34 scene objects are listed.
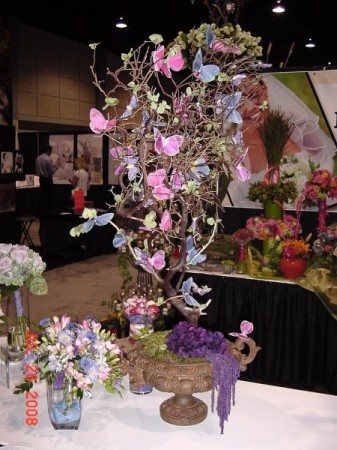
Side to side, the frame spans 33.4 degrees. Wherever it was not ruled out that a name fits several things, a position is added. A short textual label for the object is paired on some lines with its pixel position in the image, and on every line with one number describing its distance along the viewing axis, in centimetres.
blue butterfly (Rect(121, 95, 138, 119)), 133
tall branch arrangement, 122
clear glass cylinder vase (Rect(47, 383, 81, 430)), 145
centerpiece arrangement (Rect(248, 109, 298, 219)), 352
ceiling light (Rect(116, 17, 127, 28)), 855
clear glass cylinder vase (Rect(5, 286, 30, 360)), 186
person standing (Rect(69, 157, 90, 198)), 789
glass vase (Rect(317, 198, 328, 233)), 342
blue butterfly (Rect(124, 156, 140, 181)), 136
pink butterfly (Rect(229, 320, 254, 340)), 154
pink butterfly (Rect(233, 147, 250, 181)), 136
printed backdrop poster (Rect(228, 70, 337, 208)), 373
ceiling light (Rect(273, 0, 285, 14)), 782
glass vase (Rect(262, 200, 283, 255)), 352
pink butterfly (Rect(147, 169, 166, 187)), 120
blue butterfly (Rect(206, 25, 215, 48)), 131
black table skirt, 324
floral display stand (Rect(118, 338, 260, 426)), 142
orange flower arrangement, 325
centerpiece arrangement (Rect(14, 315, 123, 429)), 139
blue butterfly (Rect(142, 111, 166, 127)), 131
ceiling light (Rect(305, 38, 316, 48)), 1123
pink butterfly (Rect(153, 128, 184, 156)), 114
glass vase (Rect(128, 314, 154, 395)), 168
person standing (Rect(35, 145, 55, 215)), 884
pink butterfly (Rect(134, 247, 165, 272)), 135
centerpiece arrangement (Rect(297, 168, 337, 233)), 329
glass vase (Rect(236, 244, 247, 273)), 345
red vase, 326
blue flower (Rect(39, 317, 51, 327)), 159
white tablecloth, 144
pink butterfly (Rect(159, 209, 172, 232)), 123
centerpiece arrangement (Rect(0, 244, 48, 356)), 178
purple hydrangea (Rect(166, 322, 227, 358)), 147
